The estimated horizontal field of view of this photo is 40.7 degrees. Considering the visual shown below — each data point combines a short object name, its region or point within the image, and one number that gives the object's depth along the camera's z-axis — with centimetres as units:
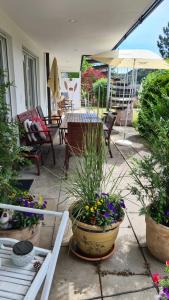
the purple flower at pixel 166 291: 101
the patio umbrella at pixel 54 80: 628
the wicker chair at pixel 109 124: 414
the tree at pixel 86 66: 1553
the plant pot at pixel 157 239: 176
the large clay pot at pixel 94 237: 172
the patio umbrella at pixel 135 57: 467
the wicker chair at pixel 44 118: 539
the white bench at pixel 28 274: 109
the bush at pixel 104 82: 1131
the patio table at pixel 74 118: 430
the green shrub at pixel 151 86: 512
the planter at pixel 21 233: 168
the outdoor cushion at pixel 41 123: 423
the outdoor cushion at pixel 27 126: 378
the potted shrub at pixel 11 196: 171
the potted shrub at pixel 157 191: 179
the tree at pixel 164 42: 2798
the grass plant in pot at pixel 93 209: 174
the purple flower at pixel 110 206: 181
